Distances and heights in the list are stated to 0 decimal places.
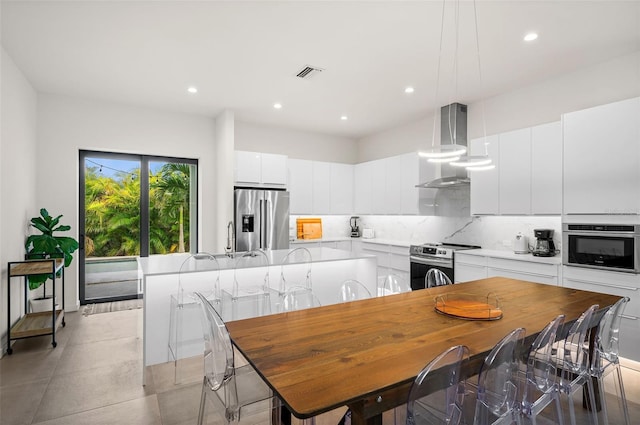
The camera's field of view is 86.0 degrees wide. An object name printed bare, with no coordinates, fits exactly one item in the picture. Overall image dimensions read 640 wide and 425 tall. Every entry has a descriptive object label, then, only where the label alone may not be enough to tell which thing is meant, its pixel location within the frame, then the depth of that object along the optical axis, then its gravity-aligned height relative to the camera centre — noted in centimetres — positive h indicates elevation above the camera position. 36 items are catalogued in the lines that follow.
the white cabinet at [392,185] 551 +52
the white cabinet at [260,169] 547 +73
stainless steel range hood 493 +120
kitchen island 294 -69
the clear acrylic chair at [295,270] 352 -61
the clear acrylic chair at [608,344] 196 -78
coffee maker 391 -35
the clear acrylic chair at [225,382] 170 -91
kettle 416 -38
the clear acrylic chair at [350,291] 287 -66
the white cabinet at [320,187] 626 +51
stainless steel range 462 -63
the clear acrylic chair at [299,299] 275 -76
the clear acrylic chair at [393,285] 309 -65
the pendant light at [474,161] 273 +43
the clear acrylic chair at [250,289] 320 -74
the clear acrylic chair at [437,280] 329 -64
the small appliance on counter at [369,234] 674 -40
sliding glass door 514 -4
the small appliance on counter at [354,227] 702 -29
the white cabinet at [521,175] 377 +47
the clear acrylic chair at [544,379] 158 -82
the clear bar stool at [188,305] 298 -78
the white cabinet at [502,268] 364 -63
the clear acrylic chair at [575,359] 177 -81
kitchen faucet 510 -34
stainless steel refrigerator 529 -9
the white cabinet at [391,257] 537 -71
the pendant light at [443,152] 260 +47
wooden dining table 122 -61
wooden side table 333 -115
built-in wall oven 306 -30
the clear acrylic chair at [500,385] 135 -72
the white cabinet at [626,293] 302 -72
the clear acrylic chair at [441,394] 119 -68
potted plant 389 -38
